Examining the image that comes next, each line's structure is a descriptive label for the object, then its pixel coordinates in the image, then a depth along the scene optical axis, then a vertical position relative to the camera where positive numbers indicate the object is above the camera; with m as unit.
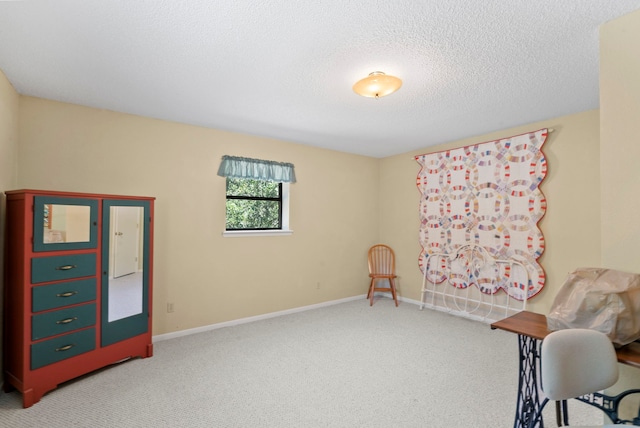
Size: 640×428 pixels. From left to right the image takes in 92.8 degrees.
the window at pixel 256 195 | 3.80 +0.29
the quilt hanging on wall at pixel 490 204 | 3.43 +0.17
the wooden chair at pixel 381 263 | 4.97 -0.76
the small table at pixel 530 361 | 1.50 -0.84
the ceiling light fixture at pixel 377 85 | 2.19 +0.97
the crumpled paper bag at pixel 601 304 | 1.38 -0.41
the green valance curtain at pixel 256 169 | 3.70 +0.60
